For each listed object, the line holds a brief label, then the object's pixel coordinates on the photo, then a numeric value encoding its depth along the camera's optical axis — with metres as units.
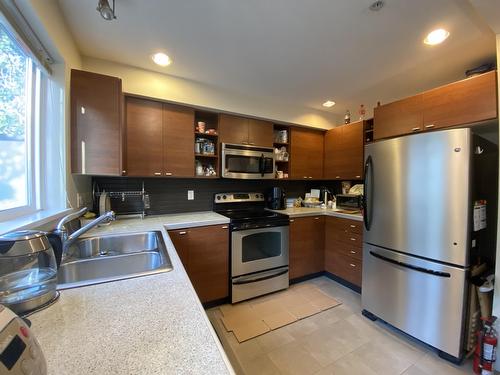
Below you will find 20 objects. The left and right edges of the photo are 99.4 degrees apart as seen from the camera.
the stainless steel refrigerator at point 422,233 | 1.49
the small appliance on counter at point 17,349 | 0.33
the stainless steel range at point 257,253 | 2.24
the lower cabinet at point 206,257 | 2.03
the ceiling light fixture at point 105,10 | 1.22
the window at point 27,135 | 1.17
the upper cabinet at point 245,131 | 2.52
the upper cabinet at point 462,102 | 1.55
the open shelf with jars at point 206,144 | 2.46
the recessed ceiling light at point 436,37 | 1.51
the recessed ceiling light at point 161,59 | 1.85
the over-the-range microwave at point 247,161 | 2.49
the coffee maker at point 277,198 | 2.94
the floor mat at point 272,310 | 1.91
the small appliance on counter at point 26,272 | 0.66
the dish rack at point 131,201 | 2.28
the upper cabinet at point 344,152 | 2.68
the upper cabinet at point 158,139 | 2.08
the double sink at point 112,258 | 1.09
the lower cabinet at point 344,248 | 2.40
